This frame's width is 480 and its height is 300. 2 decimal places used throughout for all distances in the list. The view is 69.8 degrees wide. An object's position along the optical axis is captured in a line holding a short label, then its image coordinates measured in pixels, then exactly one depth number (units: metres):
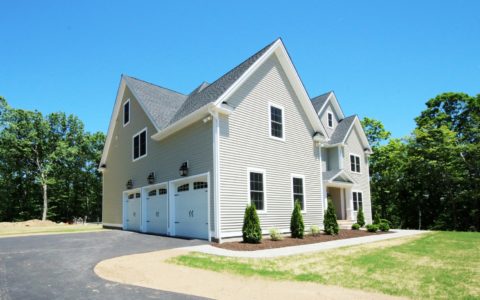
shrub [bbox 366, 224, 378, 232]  18.42
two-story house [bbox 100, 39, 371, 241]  13.45
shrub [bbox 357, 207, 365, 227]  21.38
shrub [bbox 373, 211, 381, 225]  20.05
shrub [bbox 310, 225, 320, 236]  15.41
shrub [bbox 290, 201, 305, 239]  14.42
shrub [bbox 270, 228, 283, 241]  13.42
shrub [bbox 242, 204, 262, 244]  12.40
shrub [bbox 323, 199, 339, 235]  16.02
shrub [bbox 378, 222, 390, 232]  19.17
